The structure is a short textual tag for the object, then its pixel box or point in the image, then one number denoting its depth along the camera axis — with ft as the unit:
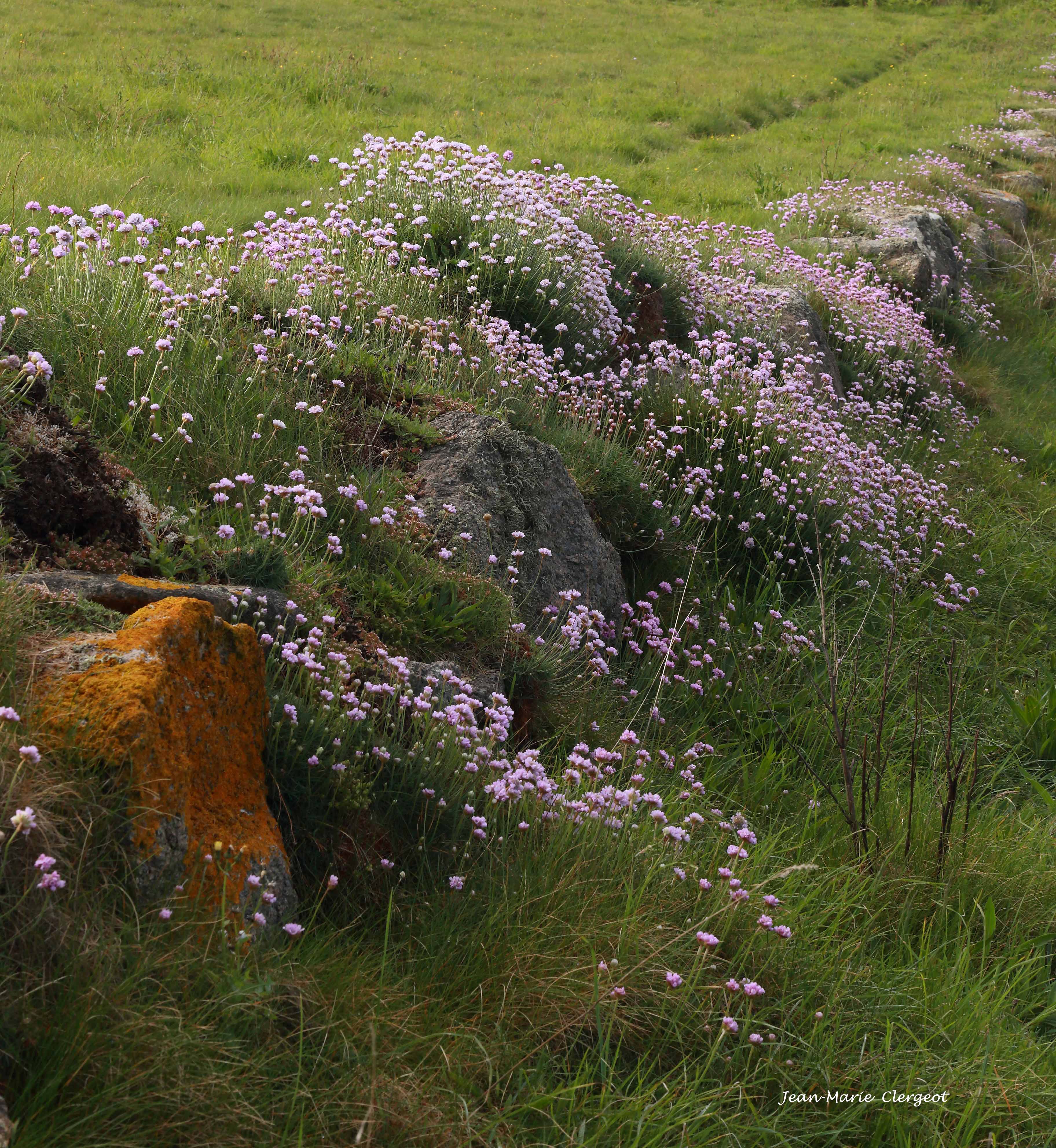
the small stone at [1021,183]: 57.82
